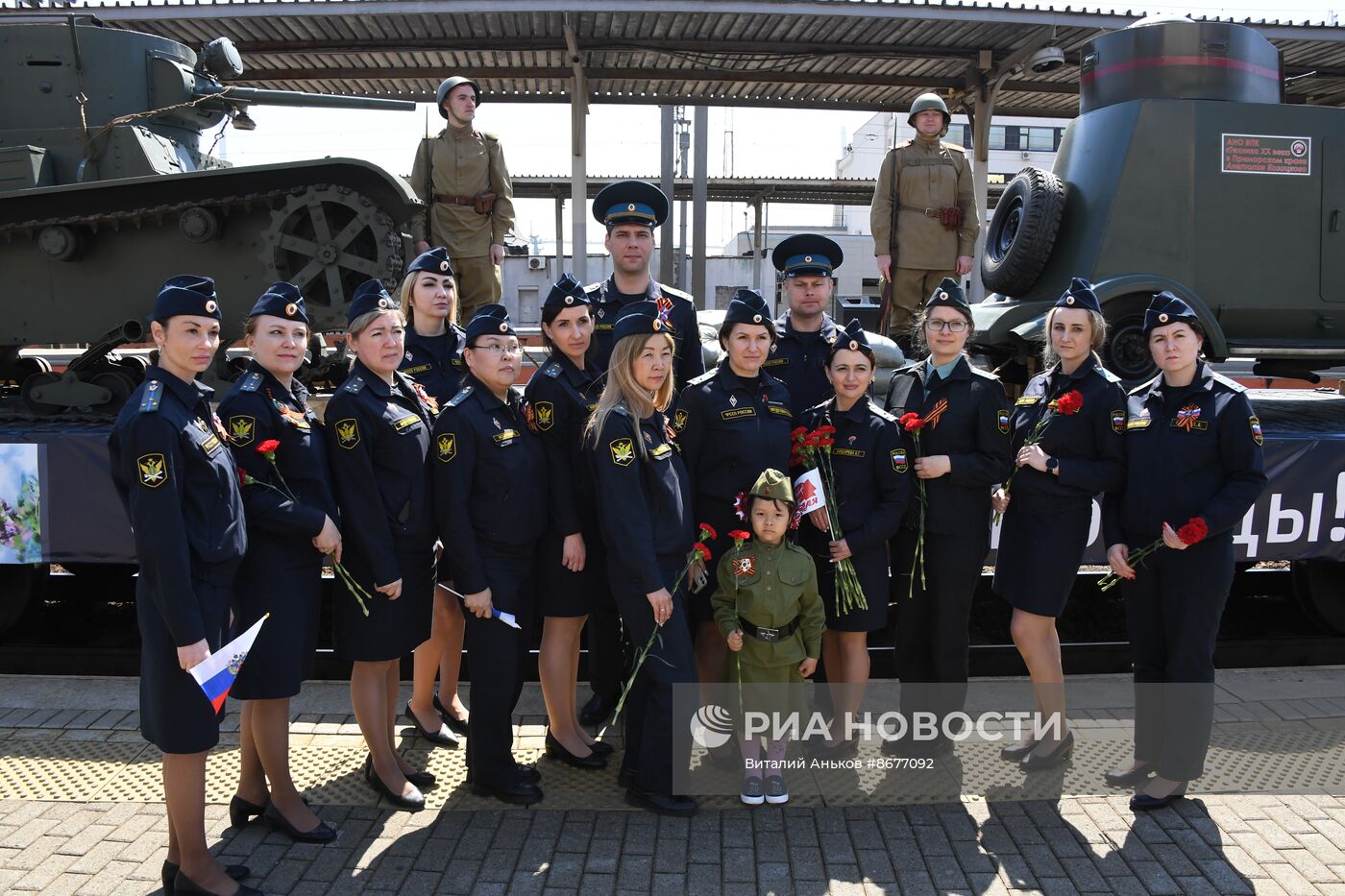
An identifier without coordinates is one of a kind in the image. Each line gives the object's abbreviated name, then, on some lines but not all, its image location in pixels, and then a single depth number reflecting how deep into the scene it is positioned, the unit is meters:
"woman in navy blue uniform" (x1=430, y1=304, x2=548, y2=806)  3.74
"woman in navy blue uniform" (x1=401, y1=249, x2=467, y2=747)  4.50
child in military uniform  3.85
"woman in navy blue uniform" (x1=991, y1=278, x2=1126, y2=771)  4.05
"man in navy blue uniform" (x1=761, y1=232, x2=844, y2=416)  4.68
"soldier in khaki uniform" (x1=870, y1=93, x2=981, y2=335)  7.19
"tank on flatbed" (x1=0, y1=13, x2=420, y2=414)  7.28
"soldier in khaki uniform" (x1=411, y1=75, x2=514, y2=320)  7.00
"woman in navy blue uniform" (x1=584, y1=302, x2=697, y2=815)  3.68
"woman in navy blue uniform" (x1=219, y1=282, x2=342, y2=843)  3.45
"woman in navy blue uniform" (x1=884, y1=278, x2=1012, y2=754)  4.08
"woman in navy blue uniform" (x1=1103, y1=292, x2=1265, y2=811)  3.79
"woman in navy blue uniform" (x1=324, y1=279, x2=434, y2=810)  3.66
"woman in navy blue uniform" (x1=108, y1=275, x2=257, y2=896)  2.96
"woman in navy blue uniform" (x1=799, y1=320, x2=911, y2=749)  4.08
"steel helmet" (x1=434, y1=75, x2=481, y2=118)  6.62
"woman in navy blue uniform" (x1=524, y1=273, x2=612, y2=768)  3.98
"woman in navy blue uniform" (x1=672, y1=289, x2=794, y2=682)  4.07
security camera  10.96
